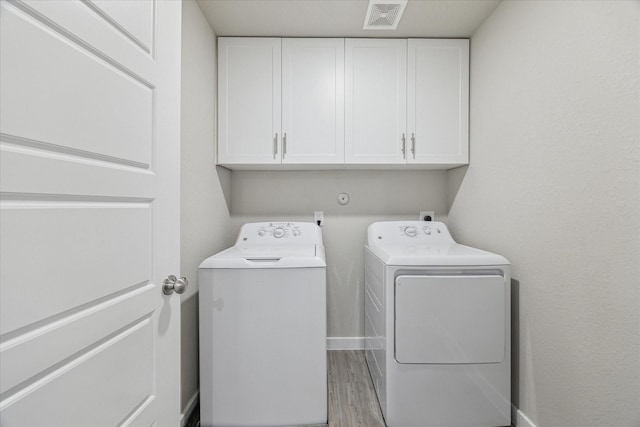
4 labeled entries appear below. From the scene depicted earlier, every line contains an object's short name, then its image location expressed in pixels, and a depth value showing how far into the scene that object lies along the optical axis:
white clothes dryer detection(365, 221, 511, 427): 1.53
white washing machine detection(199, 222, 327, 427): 1.54
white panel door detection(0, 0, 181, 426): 0.52
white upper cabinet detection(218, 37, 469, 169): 2.06
